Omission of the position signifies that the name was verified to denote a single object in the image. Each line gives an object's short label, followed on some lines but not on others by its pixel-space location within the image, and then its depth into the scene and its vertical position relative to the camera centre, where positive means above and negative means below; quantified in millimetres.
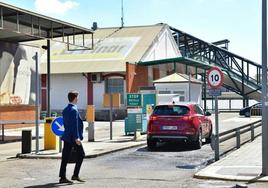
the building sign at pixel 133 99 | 21109 +192
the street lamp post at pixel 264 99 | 10281 +93
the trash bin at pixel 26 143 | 14883 -1165
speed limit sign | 13031 +671
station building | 40875 +2982
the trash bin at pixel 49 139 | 15961 -1124
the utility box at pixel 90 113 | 18922 -356
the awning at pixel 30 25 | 19375 +3485
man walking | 9750 -629
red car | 16266 -696
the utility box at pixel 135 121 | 21078 -765
